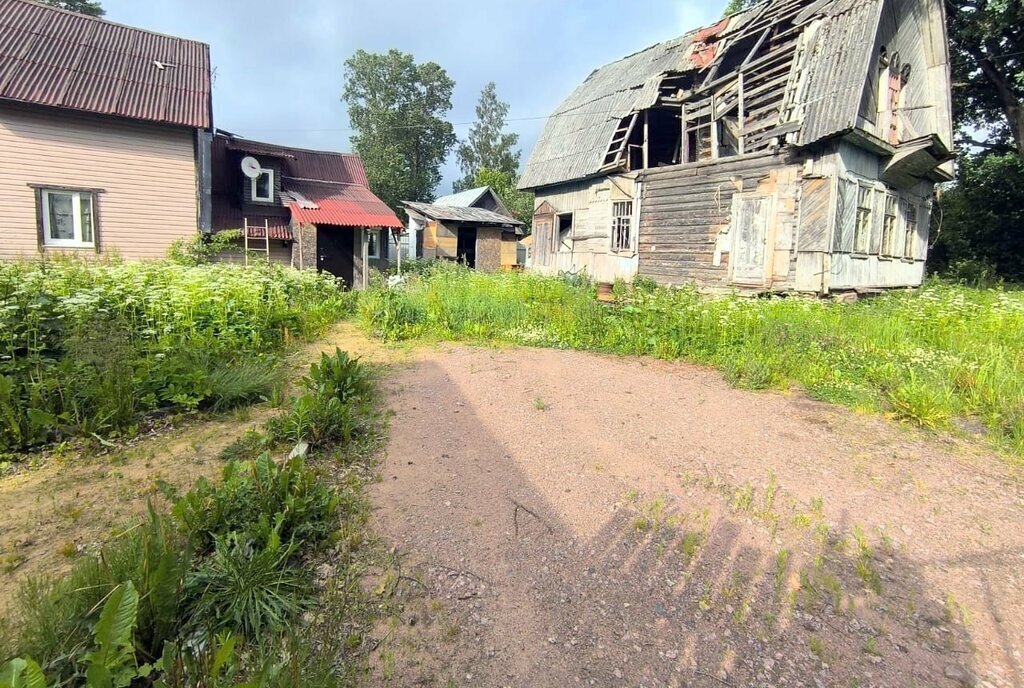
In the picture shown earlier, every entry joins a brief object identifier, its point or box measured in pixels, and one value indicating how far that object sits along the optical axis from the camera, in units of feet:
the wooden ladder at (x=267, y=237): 52.54
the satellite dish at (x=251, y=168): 53.98
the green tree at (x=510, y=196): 127.65
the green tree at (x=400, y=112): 138.72
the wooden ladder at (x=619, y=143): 46.93
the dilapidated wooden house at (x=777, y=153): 33.22
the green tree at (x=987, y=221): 57.00
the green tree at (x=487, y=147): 154.92
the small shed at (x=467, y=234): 79.36
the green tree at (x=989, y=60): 45.39
